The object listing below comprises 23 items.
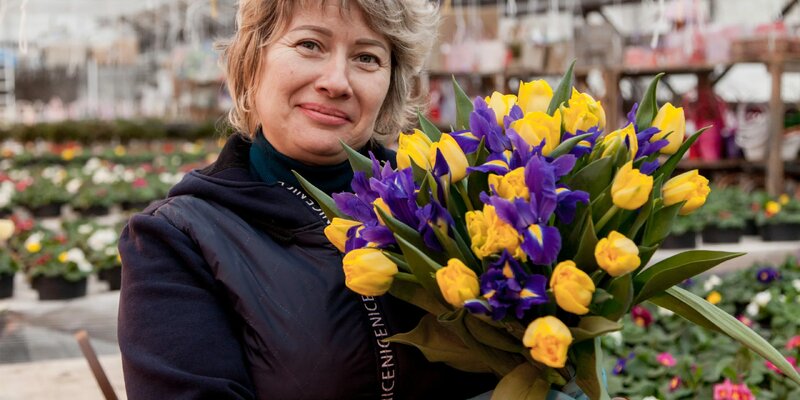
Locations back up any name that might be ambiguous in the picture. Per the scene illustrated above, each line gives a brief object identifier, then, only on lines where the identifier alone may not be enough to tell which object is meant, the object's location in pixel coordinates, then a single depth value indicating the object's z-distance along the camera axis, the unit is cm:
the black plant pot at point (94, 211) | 747
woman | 129
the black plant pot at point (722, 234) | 546
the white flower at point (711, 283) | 384
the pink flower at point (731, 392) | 219
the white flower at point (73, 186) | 774
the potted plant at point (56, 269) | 448
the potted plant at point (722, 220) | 545
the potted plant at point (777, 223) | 549
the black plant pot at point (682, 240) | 540
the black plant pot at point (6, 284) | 456
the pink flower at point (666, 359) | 262
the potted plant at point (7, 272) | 456
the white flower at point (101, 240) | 512
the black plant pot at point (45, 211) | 744
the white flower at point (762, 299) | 345
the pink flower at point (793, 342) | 269
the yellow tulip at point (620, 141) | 109
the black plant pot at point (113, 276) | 479
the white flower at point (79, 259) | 464
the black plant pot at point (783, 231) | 550
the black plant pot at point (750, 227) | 573
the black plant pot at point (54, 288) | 447
